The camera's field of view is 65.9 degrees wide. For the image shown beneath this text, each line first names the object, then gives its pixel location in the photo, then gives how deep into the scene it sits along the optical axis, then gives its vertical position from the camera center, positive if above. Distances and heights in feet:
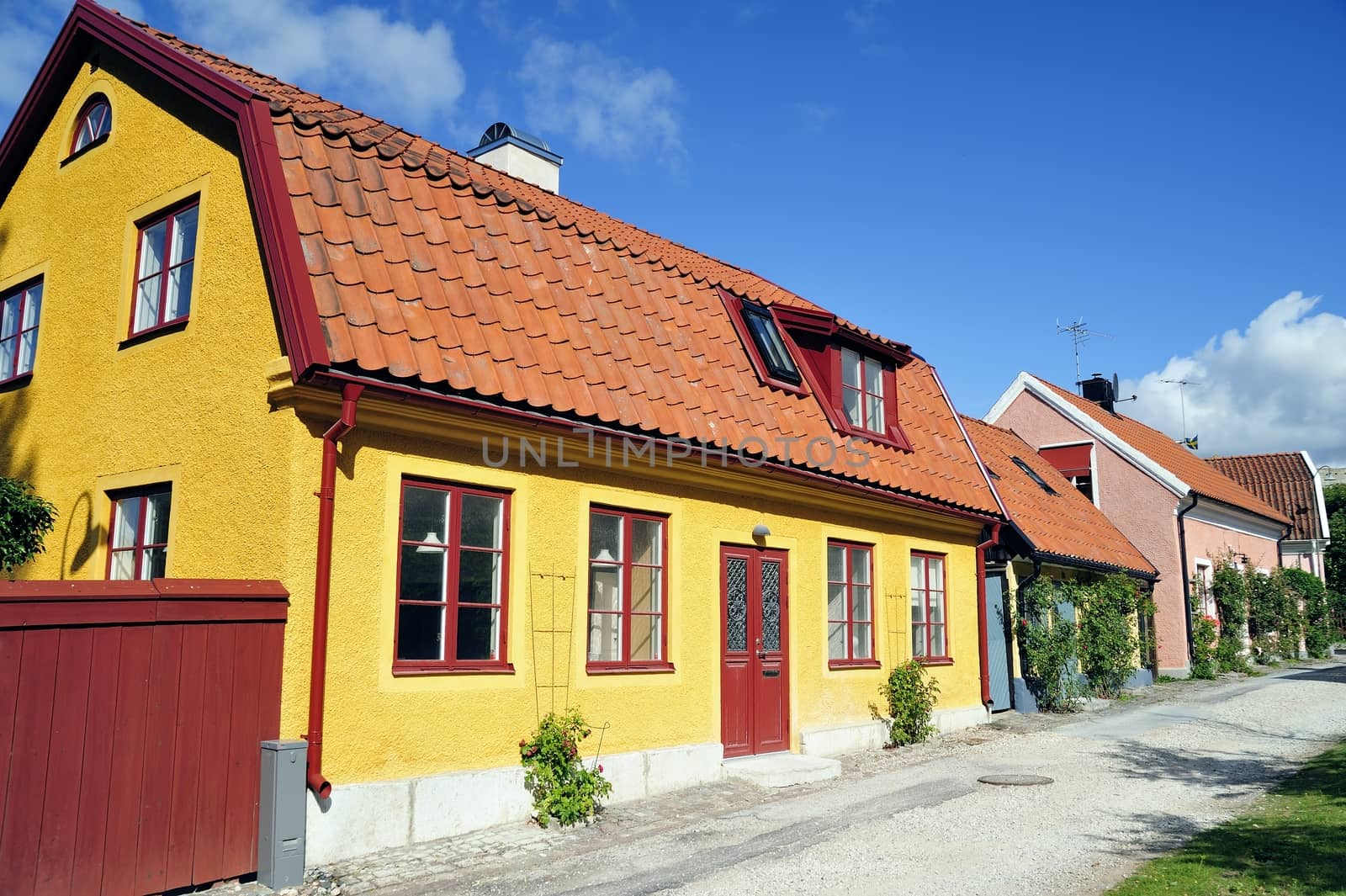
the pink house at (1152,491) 76.07 +10.38
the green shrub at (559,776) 27.45 -4.02
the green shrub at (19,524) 27.27 +2.60
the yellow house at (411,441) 24.66 +5.18
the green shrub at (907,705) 42.78 -3.23
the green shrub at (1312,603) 93.81 +2.27
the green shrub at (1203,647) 73.97 -1.36
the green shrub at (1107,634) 57.82 -0.39
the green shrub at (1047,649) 53.16 -1.09
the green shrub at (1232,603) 79.46 +1.90
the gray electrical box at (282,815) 21.85 -4.03
